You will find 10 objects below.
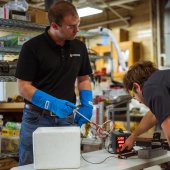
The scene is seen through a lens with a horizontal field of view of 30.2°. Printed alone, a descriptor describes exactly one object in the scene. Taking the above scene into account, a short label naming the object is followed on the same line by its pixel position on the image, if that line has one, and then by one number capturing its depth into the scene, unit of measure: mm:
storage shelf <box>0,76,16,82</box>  2648
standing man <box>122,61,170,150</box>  1321
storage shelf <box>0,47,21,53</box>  2998
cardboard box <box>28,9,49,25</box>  3156
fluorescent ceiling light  5095
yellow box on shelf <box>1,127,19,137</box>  2846
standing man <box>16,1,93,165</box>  1822
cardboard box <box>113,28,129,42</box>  6627
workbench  1494
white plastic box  1441
